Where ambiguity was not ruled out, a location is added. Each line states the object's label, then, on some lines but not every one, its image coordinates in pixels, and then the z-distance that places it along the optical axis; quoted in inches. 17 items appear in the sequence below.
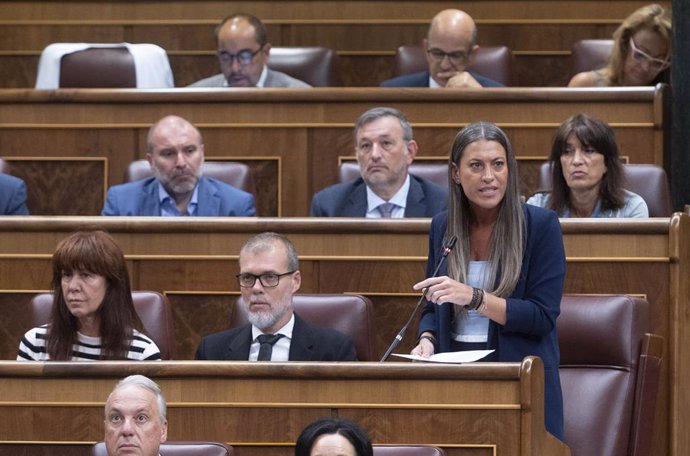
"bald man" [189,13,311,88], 964.4
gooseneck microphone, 874.3
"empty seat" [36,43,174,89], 973.0
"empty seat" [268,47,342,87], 984.5
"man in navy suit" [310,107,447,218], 928.8
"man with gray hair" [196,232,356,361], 891.5
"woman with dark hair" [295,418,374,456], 857.2
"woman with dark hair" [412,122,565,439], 876.6
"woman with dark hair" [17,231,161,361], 891.9
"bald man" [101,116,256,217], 935.1
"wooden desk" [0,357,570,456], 873.7
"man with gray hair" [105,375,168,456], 865.0
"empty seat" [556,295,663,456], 889.0
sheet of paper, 874.8
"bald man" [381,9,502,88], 959.7
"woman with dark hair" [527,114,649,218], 917.0
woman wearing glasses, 956.6
